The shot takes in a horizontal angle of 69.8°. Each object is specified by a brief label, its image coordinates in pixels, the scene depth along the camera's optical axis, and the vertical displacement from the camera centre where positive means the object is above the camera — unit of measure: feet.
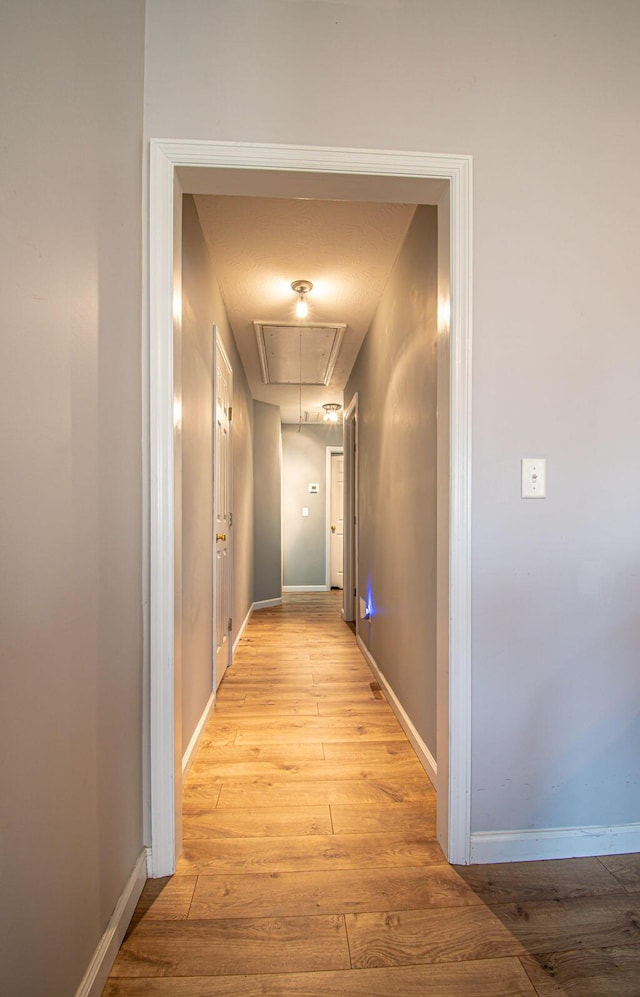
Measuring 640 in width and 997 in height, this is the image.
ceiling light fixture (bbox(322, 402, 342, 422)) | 18.78 +3.37
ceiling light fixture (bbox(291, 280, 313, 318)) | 9.21 +4.14
